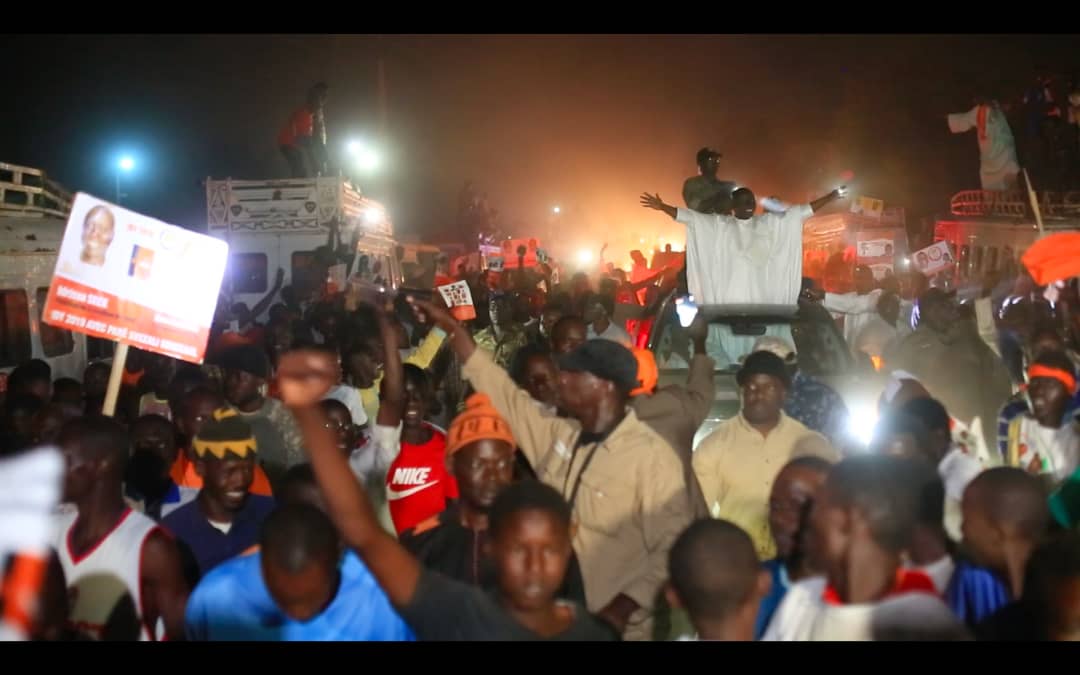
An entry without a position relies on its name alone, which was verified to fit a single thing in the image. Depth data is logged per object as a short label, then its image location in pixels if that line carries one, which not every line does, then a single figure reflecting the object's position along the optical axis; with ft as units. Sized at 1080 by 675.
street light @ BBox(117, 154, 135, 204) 91.81
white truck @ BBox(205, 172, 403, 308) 52.08
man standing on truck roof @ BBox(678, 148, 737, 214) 28.81
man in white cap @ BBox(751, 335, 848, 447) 16.89
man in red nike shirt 16.11
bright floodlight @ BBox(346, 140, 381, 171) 77.15
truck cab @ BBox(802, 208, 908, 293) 59.62
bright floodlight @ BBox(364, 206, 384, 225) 62.08
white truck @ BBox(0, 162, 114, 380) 33.24
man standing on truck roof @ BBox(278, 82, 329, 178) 57.77
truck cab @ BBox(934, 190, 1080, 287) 47.93
